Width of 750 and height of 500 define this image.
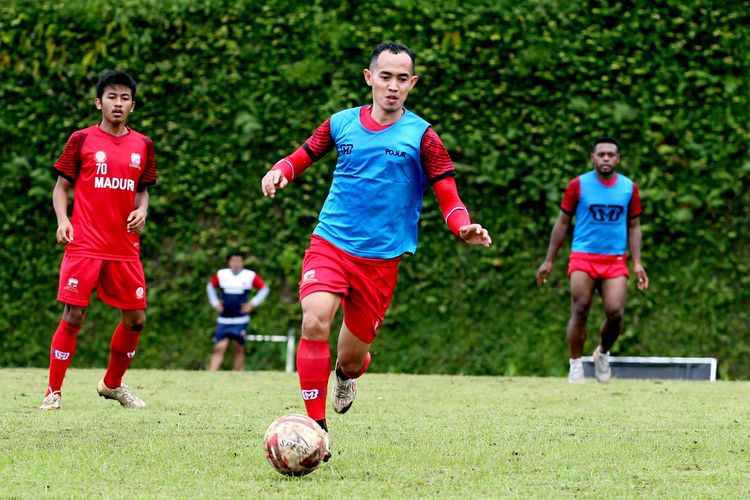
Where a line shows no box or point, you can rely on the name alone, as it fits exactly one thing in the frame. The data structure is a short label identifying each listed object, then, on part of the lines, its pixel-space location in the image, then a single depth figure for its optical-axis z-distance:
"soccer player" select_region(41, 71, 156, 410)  16.33
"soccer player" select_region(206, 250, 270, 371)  27.83
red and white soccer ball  10.03
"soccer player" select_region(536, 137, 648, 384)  23.19
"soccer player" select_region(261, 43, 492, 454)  12.40
